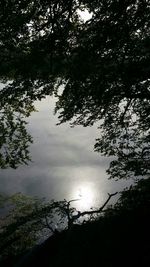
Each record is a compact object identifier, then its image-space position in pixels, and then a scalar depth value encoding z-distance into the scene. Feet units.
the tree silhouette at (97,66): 14.19
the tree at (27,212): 30.58
